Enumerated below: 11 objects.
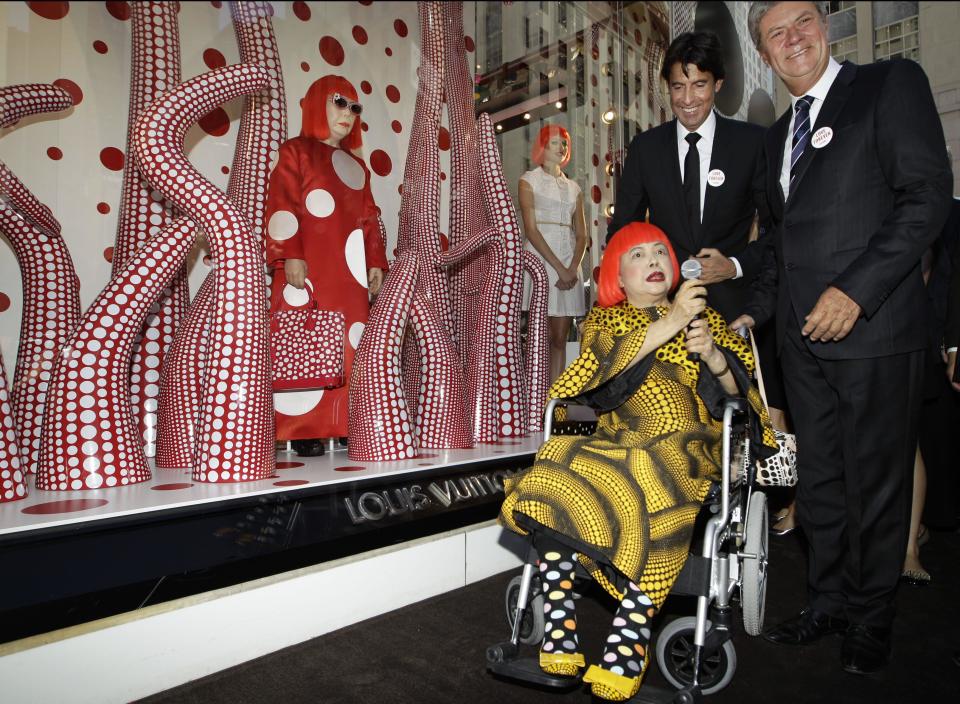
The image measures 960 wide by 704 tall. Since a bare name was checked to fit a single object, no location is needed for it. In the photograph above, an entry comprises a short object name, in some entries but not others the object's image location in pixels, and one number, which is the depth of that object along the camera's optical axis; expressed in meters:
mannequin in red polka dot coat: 2.87
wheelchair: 1.54
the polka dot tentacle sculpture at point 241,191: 2.47
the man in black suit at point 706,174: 2.46
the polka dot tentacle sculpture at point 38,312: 2.24
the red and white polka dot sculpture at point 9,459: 1.89
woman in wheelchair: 1.53
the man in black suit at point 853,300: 1.80
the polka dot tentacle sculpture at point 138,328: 2.05
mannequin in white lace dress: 4.02
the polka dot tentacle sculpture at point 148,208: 2.50
